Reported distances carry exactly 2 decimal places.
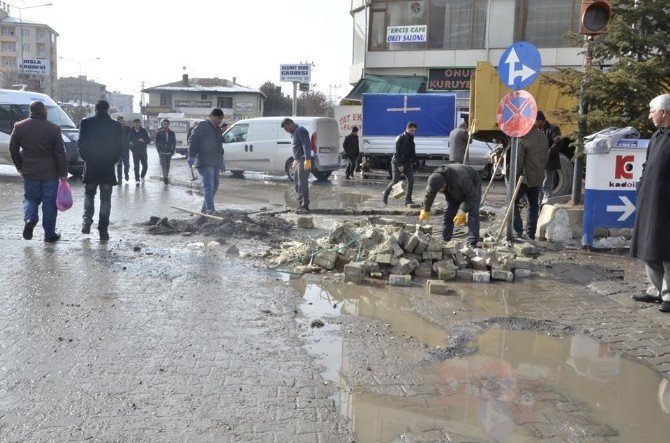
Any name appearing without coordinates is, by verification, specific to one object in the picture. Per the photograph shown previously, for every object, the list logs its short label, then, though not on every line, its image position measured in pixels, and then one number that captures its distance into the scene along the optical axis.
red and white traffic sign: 8.11
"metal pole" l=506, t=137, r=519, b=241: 8.60
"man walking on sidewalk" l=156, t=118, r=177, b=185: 17.23
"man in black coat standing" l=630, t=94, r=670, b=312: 5.47
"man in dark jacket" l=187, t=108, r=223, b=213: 10.32
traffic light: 7.86
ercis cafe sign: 29.83
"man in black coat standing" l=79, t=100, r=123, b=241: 8.69
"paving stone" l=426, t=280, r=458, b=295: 6.26
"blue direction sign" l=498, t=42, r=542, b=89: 8.16
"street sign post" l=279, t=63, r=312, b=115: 42.28
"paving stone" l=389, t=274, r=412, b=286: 6.55
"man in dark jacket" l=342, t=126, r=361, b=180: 21.36
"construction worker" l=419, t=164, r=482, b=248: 7.45
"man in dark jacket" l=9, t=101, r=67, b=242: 8.15
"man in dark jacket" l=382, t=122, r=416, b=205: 12.98
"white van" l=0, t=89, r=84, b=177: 17.31
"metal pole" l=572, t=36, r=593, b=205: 8.54
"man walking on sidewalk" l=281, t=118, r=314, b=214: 11.55
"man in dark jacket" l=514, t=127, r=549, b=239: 8.88
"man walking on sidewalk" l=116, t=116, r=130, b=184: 16.44
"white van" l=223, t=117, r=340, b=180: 18.80
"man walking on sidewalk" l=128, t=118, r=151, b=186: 17.30
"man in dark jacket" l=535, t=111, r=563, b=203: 10.62
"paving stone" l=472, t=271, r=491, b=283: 6.79
